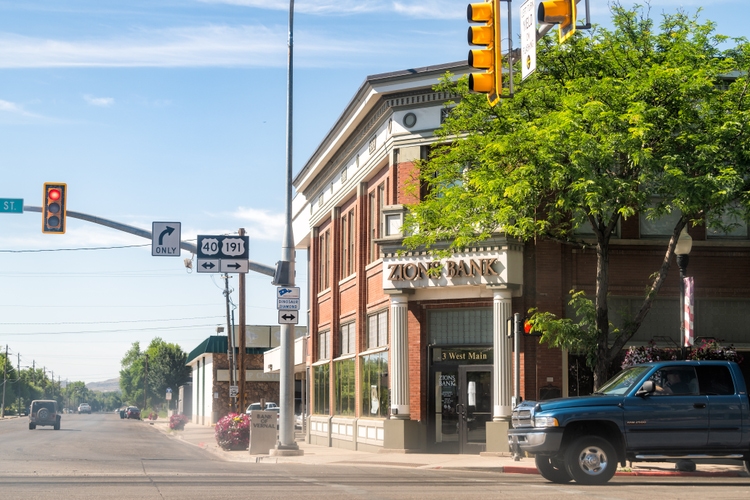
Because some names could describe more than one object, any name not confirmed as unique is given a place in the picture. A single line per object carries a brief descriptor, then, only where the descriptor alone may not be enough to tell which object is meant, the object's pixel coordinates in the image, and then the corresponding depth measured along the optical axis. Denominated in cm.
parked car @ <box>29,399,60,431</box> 6209
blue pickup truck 1639
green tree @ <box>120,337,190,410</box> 13100
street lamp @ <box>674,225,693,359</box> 2038
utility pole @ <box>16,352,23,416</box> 16105
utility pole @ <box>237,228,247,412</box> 4540
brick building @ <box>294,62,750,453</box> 2538
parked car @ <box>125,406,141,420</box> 12338
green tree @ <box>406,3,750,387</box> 1920
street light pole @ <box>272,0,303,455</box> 2569
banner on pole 1955
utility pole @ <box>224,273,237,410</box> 5999
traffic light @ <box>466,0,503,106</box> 1227
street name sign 2359
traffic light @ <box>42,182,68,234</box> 2366
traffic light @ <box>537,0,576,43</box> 1097
